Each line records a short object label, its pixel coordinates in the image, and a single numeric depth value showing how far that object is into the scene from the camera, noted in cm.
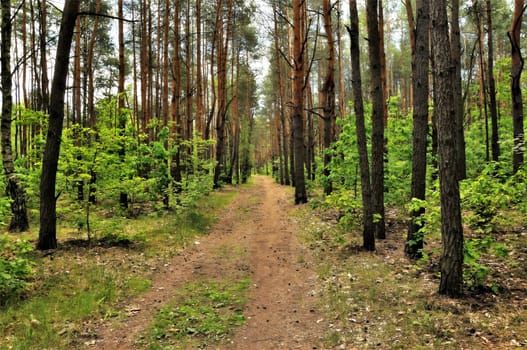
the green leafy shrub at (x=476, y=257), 498
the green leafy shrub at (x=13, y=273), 535
